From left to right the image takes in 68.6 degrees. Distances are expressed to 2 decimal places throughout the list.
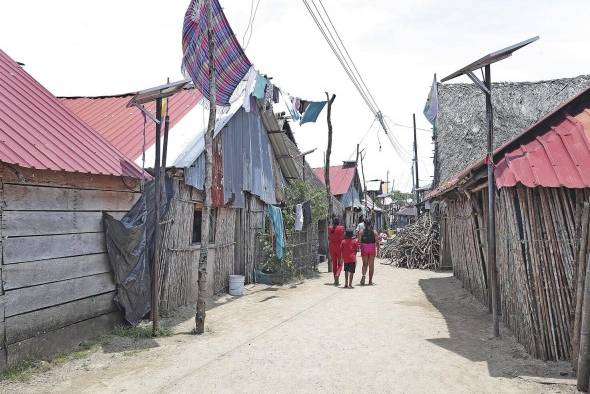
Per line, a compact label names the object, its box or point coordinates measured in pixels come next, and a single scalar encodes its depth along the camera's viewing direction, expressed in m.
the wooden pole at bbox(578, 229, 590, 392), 4.48
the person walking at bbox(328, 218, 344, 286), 12.59
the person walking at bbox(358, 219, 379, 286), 11.95
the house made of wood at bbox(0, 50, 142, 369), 5.32
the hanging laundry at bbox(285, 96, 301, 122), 13.55
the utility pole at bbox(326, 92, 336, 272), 16.83
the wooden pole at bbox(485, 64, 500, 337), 6.57
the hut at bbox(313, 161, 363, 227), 28.77
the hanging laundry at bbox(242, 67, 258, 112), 10.19
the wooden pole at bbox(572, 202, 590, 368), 4.80
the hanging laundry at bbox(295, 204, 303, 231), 13.41
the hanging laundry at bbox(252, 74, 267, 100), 11.34
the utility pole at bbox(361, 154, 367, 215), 29.48
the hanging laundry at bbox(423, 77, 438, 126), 14.65
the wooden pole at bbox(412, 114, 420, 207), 27.20
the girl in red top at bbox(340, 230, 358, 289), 11.76
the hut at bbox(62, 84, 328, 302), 8.70
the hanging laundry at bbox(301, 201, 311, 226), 14.05
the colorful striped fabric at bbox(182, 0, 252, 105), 7.18
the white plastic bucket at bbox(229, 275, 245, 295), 10.77
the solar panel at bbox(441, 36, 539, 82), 6.19
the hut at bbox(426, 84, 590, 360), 5.03
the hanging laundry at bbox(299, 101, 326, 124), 14.13
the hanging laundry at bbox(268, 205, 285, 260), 12.49
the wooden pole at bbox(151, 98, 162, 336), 7.00
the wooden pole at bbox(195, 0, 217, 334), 7.14
